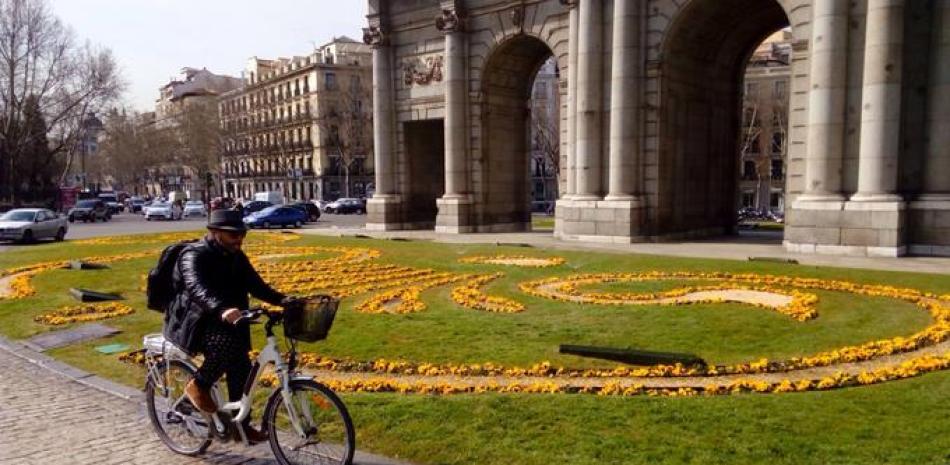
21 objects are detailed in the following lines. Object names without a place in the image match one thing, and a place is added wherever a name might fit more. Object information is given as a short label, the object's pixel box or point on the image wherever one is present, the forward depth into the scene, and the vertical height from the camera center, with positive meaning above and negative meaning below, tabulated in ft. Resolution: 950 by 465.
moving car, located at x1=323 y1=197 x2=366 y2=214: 201.98 -5.00
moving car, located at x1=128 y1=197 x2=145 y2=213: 245.90 -5.16
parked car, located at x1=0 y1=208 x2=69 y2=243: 92.17 -4.71
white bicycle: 15.92 -5.57
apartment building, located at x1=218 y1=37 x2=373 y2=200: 281.95 +26.72
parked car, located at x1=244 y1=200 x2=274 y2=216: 160.08 -3.86
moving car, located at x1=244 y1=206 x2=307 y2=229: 127.34 -5.31
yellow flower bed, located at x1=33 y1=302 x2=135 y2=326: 36.40 -6.87
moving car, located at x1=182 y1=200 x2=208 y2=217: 187.32 -5.43
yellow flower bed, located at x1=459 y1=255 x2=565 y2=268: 55.47 -6.26
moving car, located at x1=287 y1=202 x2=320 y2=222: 158.03 -5.05
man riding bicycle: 16.72 -2.88
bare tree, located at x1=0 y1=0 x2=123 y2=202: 164.86 +28.20
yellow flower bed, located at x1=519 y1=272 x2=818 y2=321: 34.94 -6.37
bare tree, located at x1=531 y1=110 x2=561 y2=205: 172.27 +16.08
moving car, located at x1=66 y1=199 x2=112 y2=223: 171.83 -5.20
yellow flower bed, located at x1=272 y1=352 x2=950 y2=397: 21.52 -6.55
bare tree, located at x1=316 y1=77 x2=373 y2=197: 219.65 +24.35
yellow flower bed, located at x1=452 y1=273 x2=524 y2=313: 36.37 -6.47
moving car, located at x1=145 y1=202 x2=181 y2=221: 173.37 -5.46
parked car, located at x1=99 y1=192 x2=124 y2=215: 219.00 -3.72
